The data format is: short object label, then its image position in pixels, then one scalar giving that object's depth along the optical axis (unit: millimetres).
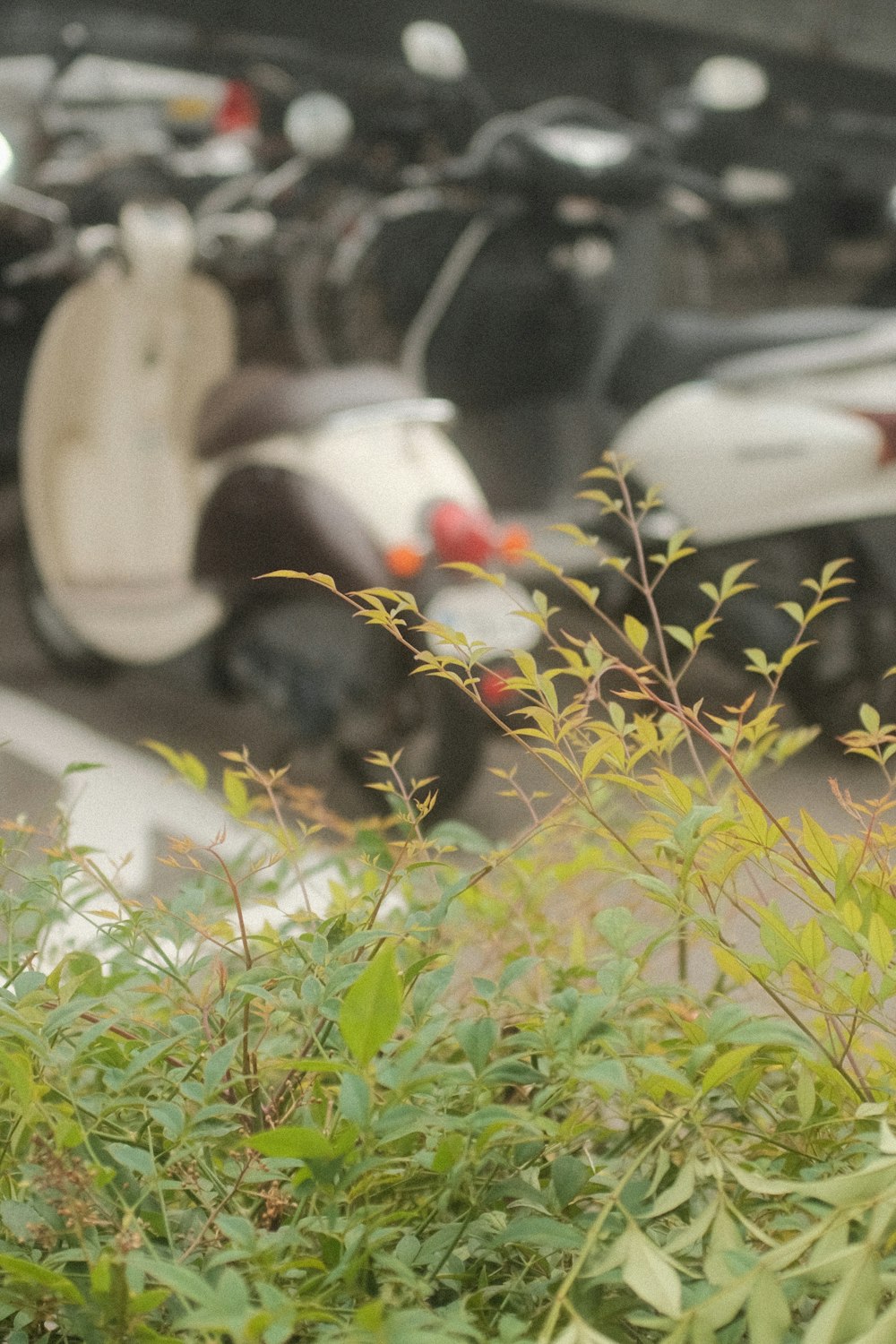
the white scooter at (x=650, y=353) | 2715
